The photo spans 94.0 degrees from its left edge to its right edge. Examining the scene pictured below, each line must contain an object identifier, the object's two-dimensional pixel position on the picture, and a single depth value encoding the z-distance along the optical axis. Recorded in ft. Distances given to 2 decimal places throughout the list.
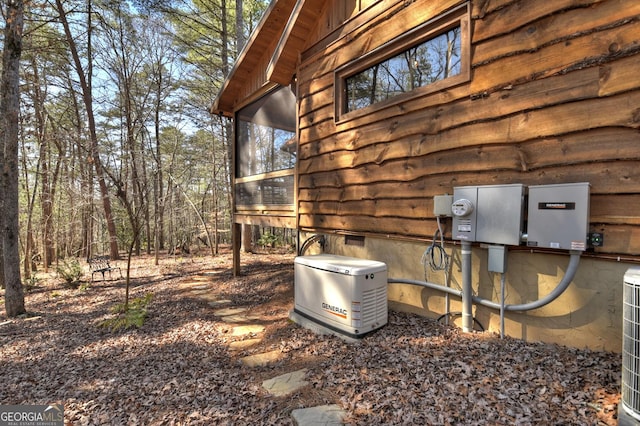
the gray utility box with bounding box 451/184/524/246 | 8.28
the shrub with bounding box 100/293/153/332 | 13.96
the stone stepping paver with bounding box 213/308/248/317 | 15.01
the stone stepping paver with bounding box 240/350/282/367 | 9.64
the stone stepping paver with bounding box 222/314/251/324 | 13.91
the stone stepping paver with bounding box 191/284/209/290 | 20.82
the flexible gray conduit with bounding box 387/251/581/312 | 7.38
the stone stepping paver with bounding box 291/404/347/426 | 6.30
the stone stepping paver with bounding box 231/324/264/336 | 12.44
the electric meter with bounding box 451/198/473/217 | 9.05
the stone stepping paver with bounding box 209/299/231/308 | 16.61
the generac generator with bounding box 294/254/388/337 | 9.62
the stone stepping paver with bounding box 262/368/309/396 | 7.85
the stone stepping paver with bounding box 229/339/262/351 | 11.09
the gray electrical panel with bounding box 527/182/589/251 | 7.20
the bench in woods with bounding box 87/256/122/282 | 28.81
